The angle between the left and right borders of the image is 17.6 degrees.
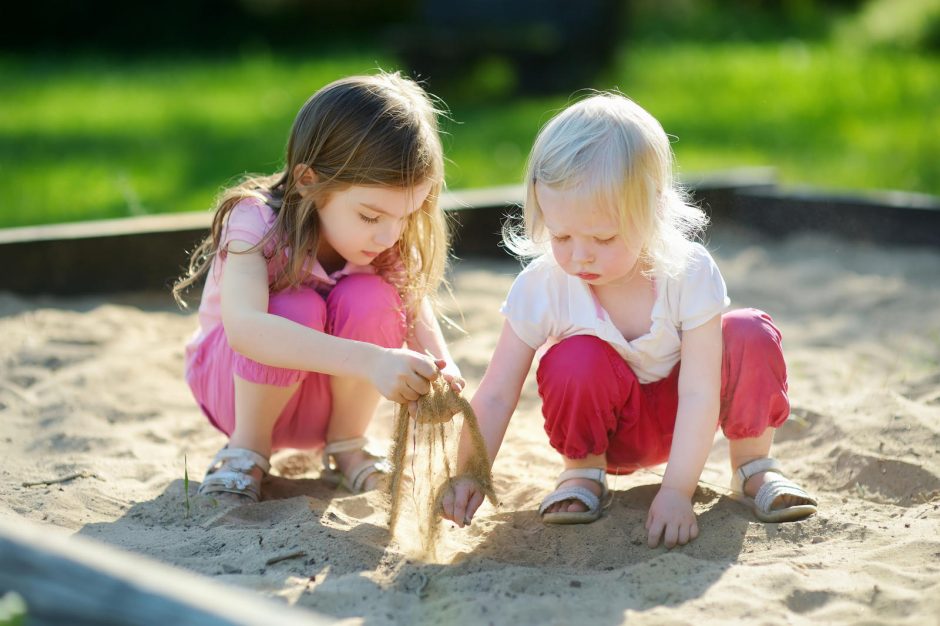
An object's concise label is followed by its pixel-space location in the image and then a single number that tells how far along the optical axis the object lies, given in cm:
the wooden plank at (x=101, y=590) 276
